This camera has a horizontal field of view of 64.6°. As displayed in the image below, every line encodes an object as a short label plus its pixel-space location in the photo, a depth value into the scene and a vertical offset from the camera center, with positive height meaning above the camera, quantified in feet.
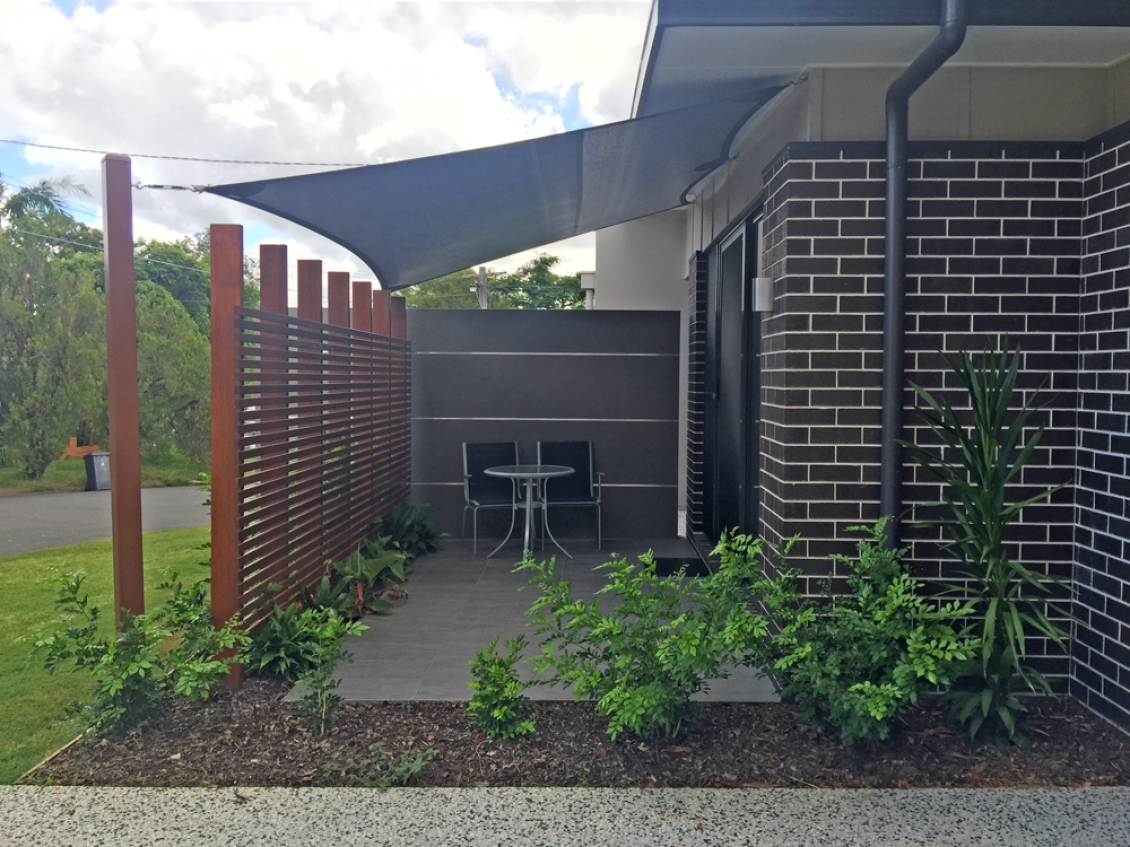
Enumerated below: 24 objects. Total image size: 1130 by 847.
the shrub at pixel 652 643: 10.13 -2.93
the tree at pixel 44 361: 51.55 +1.80
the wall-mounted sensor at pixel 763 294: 13.96 +1.58
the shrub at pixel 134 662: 10.61 -3.27
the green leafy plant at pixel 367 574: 16.87 -3.55
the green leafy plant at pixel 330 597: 15.17 -3.59
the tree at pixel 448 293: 163.73 +18.53
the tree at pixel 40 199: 56.80 +12.59
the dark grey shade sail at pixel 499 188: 13.67 +3.67
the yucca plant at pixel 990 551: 10.68 -1.95
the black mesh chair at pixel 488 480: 23.80 -2.39
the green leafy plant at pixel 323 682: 11.14 -3.62
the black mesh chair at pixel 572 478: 24.23 -2.37
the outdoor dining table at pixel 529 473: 22.18 -2.01
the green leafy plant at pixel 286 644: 12.85 -3.68
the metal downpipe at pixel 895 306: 12.06 +1.20
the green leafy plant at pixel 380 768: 9.95 -4.28
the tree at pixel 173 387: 54.13 +0.34
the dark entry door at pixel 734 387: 18.12 +0.14
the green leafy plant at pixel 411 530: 22.12 -3.50
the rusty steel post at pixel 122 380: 11.61 +0.16
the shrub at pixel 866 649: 9.84 -2.95
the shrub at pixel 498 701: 10.81 -3.80
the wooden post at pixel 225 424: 12.10 -0.43
